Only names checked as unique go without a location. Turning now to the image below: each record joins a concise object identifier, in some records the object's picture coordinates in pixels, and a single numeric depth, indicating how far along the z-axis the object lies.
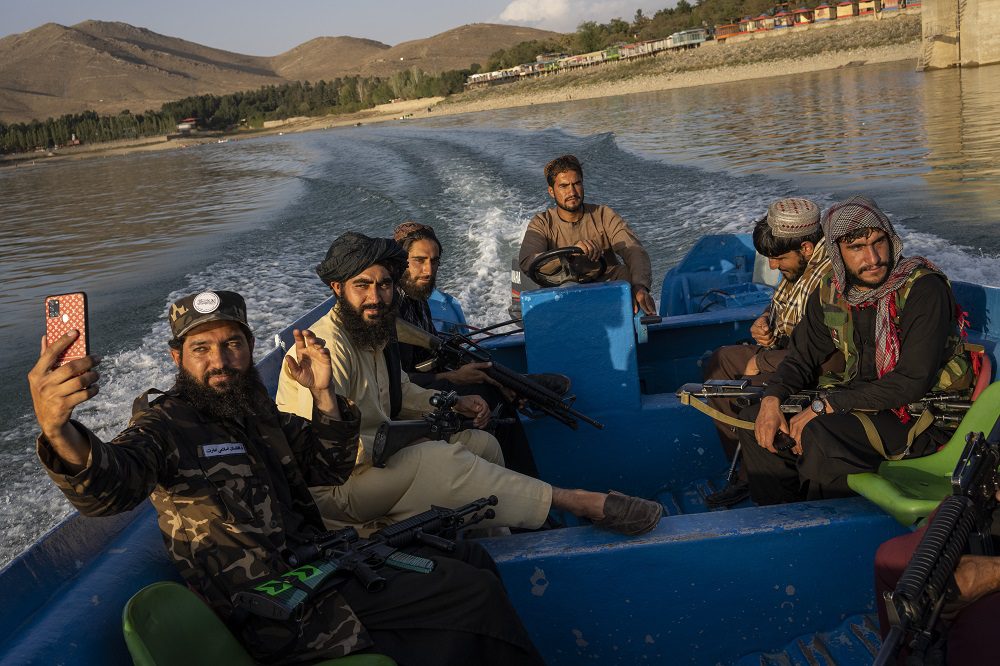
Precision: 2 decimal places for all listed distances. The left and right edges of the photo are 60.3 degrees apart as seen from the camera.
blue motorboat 1.91
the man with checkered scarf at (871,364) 2.60
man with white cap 3.40
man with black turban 2.55
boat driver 4.86
